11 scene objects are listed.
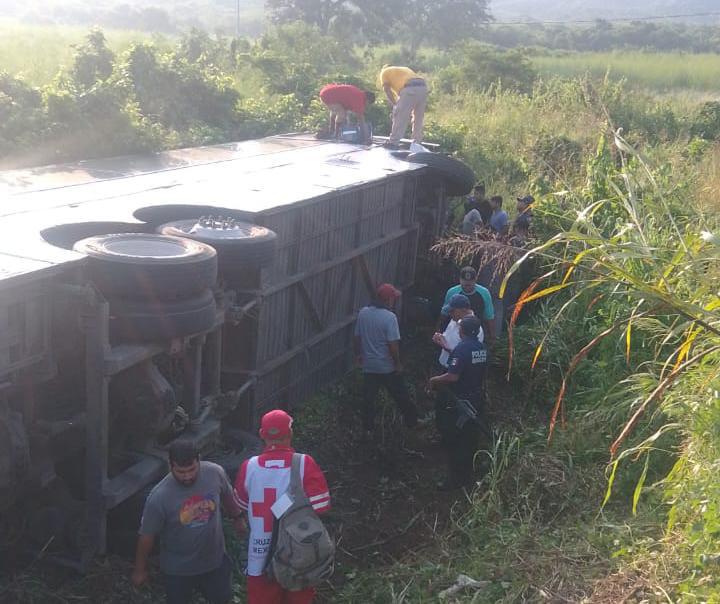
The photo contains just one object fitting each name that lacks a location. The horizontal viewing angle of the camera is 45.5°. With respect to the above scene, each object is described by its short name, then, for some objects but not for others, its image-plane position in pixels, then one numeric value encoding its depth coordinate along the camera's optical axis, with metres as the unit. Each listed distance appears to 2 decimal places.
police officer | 7.00
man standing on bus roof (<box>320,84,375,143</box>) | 13.03
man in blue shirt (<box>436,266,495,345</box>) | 7.95
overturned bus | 4.80
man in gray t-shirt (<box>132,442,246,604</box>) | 4.29
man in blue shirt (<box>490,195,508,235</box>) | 10.41
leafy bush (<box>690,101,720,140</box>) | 19.92
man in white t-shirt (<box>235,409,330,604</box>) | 4.32
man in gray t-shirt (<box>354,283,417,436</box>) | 7.77
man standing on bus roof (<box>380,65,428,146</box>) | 12.12
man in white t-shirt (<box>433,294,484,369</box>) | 7.33
